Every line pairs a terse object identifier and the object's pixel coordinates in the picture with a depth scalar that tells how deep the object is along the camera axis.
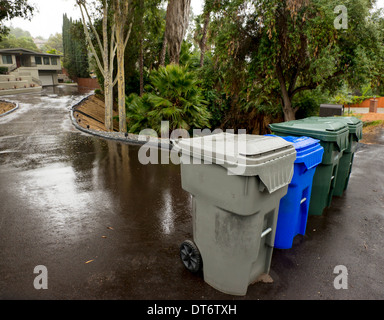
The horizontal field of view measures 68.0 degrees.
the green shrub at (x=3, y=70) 33.62
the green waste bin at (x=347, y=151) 4.90
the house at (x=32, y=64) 39.47
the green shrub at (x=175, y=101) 10.85
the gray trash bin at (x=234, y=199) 2.52
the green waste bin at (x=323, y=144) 4.08
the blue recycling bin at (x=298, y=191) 3.35
